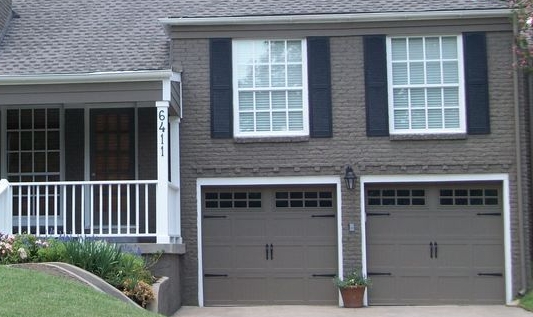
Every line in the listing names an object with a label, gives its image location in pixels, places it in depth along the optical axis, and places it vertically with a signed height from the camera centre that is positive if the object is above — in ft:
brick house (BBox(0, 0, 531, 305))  49.52 +1.10
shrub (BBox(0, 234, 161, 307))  38.68 -3.74
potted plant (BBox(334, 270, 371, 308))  48.01 -6.58
